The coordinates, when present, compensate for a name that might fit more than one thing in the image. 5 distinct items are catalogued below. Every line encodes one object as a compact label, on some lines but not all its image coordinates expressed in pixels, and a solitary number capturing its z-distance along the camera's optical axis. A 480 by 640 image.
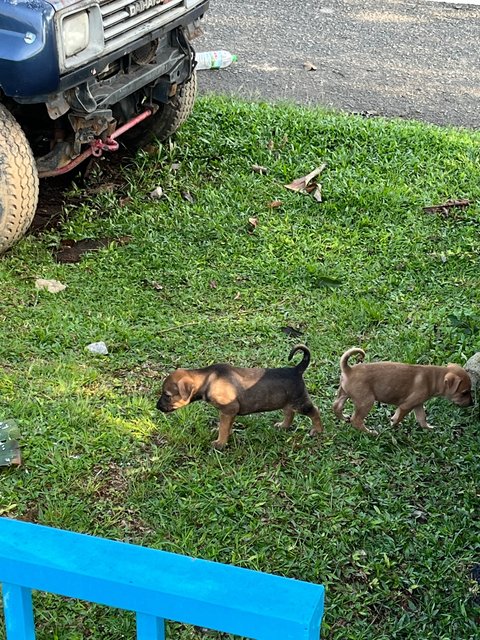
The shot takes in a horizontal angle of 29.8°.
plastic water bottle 8.52
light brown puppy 3.80
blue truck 4.78
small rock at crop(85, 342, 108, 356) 4.47
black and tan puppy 3.68
